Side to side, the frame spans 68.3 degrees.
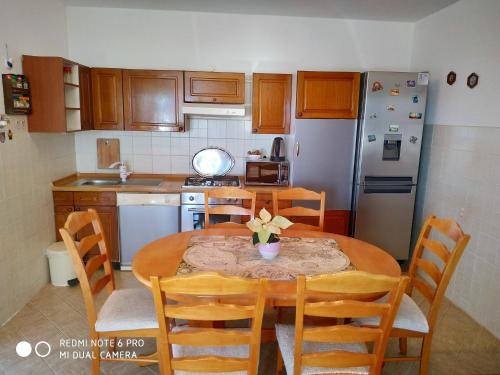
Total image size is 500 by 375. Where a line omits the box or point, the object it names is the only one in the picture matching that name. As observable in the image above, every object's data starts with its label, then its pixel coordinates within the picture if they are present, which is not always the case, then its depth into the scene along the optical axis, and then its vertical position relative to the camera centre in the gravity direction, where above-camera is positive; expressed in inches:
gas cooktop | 137.5 -21.3
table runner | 69.4 -26.7
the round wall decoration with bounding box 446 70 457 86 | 123.5 +18.4
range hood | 130.0 +5.5
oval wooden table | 62.1 -26.7
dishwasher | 131.5 -33.0
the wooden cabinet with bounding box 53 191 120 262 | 129.6 -29.9
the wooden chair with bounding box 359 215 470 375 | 70.6 -33.7
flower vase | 74.5 -24.5
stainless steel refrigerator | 130.3 -9.6
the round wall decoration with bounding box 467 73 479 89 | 112.6 +16.1
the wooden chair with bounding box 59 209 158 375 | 69.9 -37.4
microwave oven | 139.9 -17.1
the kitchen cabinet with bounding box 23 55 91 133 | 111.7 +8.6
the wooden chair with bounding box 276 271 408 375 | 51.7 -29.9
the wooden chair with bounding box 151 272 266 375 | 50.4 -28.0
